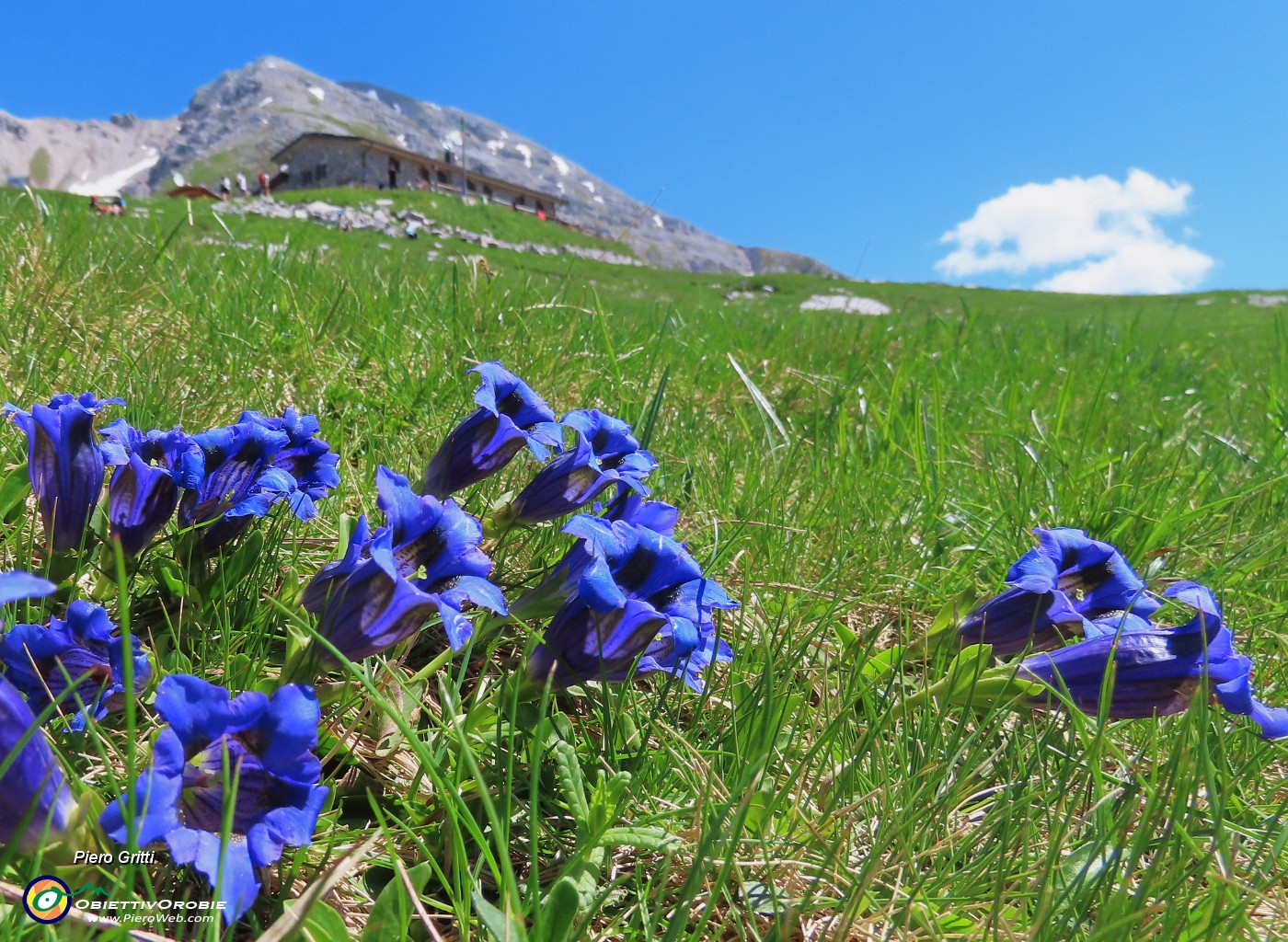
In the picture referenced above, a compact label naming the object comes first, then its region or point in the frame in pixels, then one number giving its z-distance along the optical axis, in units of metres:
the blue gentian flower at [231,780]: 0.22
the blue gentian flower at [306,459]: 0.34
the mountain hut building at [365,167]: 44.02
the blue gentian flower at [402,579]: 0.26
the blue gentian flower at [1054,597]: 0.32
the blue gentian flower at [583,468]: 0.35
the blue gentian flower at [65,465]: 0.30
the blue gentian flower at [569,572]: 0.31
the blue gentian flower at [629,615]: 0.28
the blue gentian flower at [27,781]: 0.22
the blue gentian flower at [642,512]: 0.32
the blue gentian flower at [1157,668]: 0.30
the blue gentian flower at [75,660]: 0.26
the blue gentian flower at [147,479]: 0.31
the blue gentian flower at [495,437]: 0.35
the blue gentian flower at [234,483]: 0.31
